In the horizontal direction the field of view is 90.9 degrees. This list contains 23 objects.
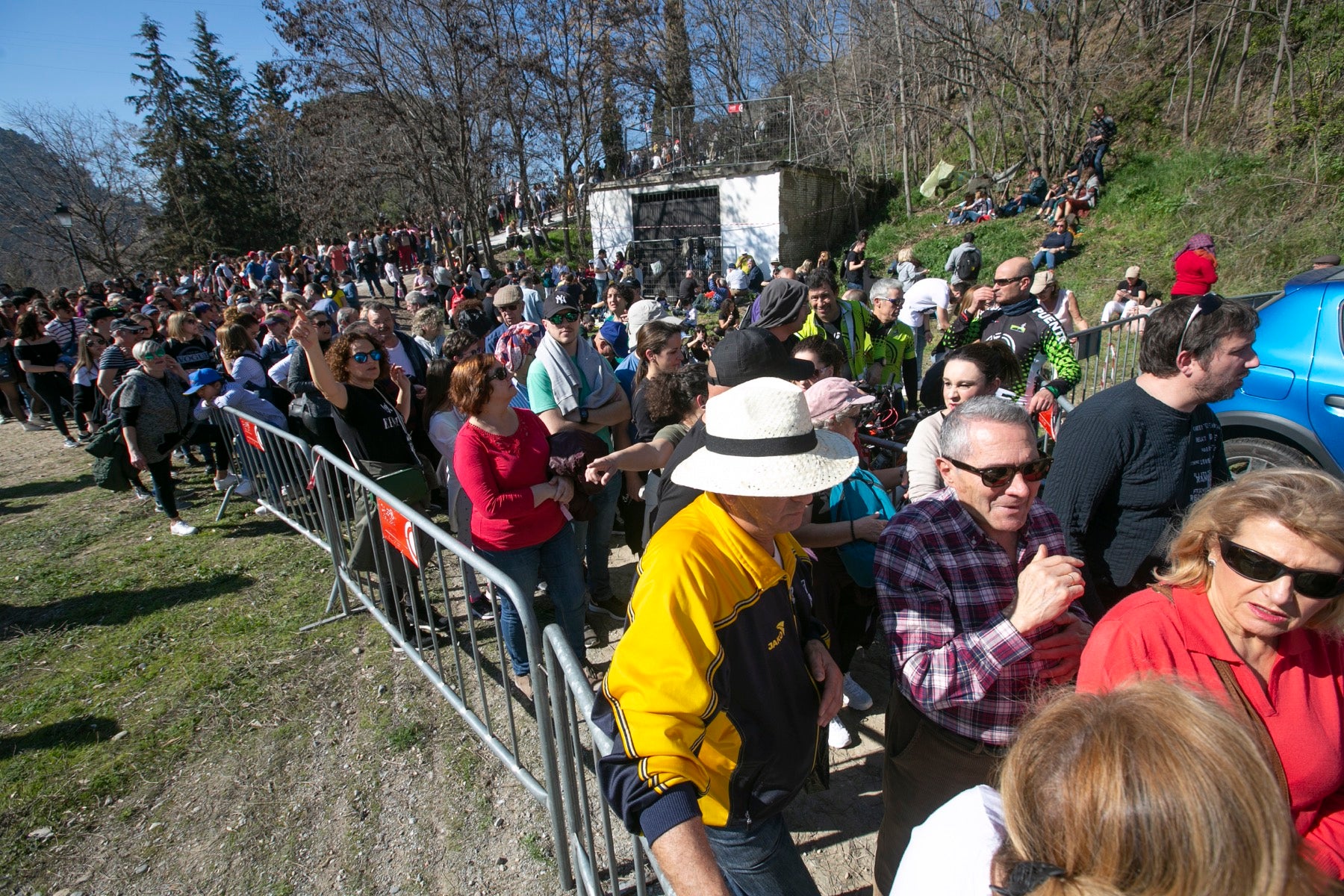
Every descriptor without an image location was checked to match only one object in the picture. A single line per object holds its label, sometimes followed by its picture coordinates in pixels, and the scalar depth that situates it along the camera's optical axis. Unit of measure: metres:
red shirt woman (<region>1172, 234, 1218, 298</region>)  7.80
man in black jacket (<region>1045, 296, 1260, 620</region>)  2.51
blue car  4.42
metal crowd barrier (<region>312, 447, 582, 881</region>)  2.41
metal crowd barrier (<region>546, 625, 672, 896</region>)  1.71
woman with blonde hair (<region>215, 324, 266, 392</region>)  6.34
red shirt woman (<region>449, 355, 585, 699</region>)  3.16
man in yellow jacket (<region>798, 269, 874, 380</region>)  5.61
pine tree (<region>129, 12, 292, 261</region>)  34.28
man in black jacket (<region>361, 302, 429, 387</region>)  5.82
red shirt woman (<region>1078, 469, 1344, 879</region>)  1.53
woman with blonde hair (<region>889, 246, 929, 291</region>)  14.74
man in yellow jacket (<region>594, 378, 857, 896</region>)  1.39
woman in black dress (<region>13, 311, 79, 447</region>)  9.85
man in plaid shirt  1.82
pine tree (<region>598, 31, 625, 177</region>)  23.06
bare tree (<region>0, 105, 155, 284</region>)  29.30
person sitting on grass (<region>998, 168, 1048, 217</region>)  18.53
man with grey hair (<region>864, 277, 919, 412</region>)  6.12
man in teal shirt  4.27
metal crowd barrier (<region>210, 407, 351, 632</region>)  4.60
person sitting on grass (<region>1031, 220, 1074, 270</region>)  15.34
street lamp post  17.66
